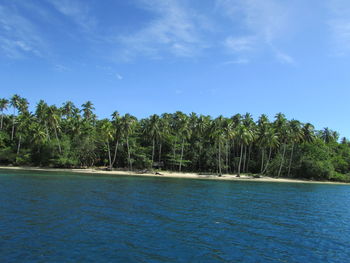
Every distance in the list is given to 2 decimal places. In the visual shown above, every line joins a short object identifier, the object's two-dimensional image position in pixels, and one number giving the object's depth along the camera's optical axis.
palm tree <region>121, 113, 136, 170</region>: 80.00
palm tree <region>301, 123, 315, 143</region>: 88.56
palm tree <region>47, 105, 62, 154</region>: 77.31
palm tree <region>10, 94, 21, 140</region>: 96.62
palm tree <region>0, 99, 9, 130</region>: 94.06
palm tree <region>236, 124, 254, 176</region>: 80.75
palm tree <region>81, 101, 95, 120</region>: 110.44
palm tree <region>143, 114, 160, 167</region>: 85.00
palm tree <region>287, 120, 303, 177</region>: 83.62
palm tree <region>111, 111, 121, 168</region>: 81.12
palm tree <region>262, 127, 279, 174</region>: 82.06
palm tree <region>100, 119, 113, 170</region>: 79.06
